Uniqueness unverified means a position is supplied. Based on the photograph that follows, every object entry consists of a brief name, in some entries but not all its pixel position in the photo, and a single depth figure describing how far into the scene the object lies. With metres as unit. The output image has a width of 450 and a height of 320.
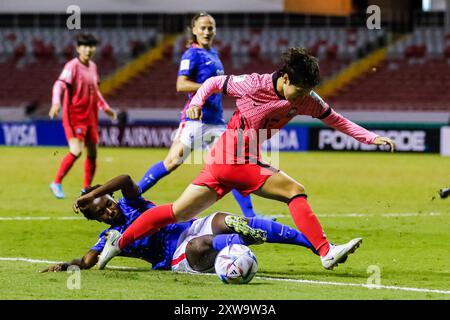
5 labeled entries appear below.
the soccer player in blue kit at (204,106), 24.87
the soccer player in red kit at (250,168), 16.69
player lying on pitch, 17.28
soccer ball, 16.12
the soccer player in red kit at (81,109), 32.44
